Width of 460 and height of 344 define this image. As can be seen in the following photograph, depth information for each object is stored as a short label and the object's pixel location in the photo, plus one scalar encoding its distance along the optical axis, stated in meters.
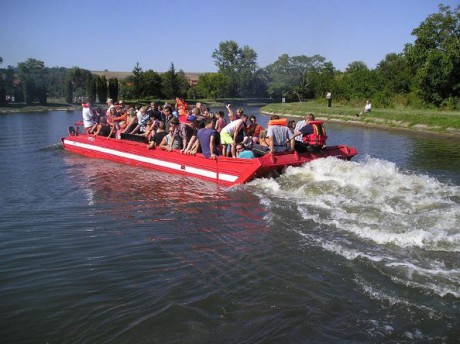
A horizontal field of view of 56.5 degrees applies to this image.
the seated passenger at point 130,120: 14.91
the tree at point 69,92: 64.46
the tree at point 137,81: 73.44
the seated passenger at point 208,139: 11.29
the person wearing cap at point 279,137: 11.18
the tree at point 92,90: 66.38
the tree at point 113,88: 68.62
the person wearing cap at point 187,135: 12.35
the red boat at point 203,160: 10.79
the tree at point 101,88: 66.94
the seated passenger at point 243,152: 11.23
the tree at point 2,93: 52.39
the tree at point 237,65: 110.34
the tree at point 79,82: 67.69
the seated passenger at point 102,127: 16.31
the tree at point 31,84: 56.31
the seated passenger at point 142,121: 14.75
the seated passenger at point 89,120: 16.44
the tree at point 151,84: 75.00
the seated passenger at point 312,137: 11.85
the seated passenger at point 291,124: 13.18
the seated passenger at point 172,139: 12.50
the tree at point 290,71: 96.81
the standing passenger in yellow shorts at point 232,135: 11.26
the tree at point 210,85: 94.00
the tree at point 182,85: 80.81
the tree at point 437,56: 29.50
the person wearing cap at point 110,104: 15.87
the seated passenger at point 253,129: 13.75
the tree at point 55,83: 70.06
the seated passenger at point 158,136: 13.44
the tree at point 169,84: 77.75
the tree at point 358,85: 39.00
